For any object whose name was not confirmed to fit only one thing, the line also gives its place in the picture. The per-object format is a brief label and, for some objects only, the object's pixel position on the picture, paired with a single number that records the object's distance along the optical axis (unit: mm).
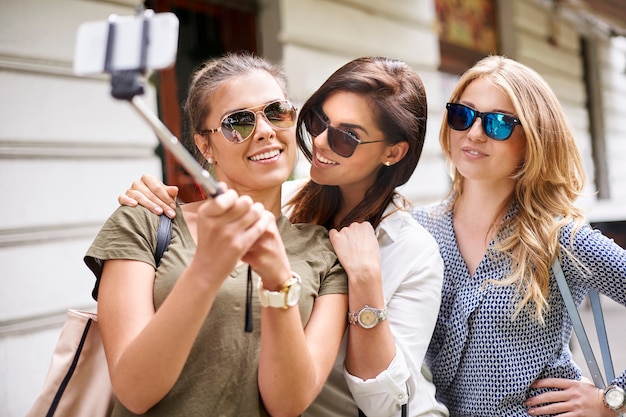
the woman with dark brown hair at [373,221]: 1968
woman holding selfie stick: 1473
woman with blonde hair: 2287
